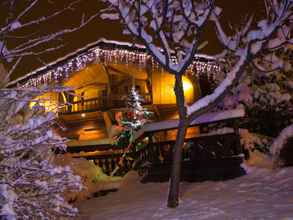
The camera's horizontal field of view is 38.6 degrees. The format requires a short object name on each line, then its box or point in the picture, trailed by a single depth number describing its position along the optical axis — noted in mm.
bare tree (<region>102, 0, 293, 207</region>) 8734
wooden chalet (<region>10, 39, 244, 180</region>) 22891
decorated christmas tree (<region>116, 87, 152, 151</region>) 20453
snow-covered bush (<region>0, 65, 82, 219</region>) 5184
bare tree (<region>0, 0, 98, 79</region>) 4781
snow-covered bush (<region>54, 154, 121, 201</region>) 11258
